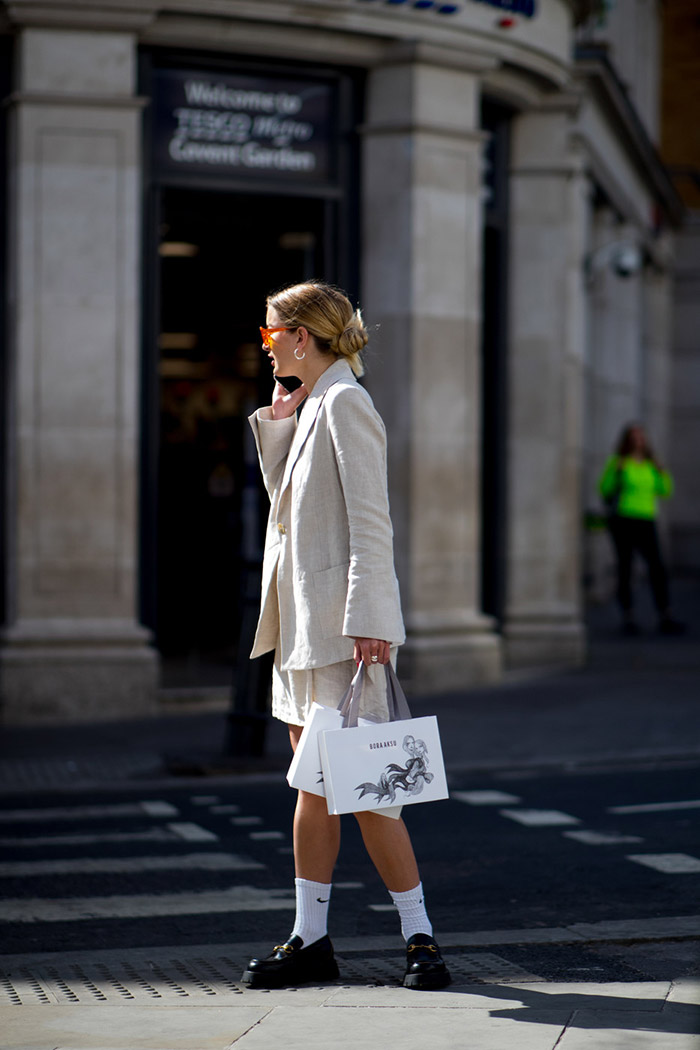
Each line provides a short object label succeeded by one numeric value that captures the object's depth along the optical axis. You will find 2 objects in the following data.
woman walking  8.14
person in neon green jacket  29.12
